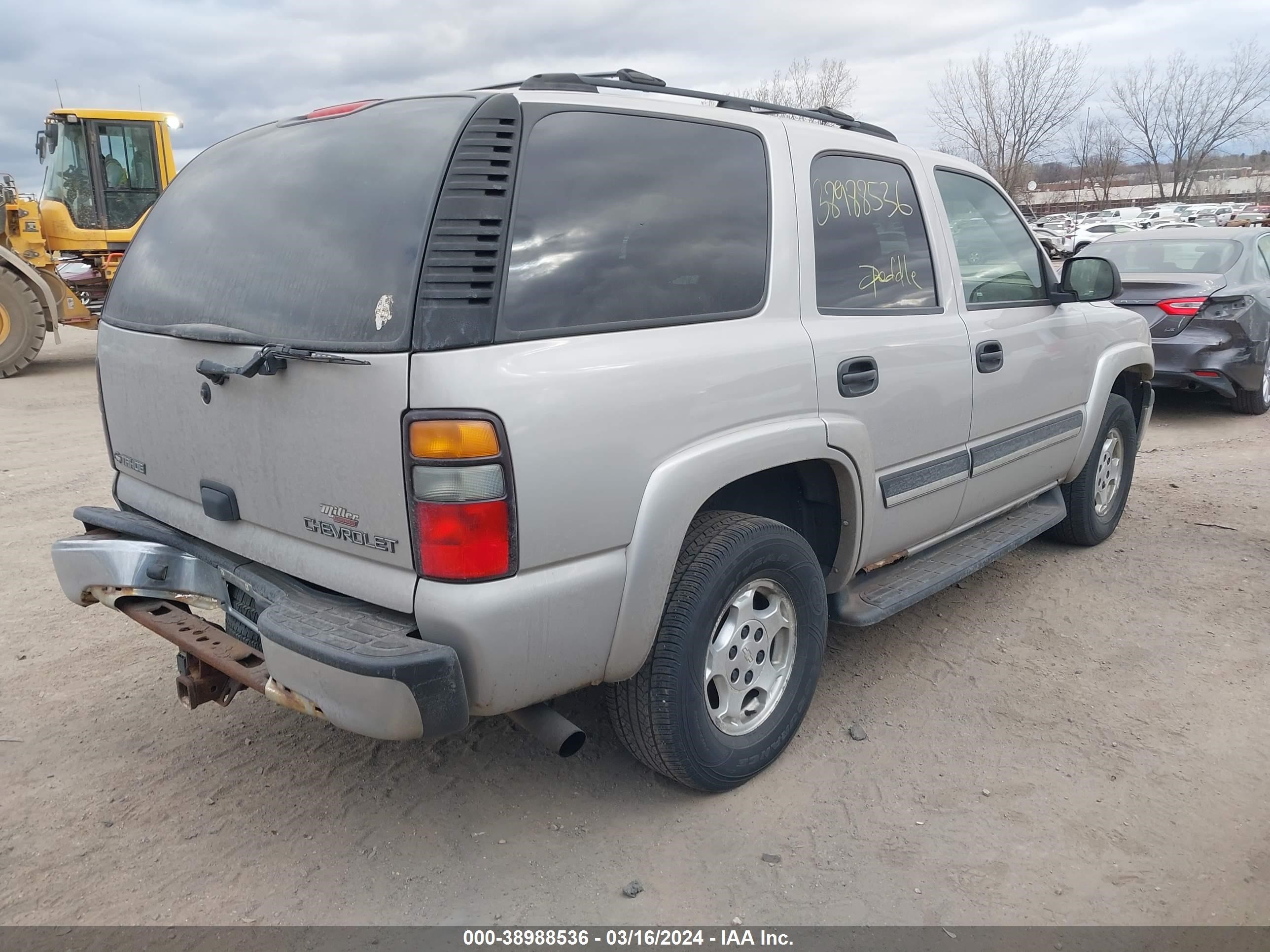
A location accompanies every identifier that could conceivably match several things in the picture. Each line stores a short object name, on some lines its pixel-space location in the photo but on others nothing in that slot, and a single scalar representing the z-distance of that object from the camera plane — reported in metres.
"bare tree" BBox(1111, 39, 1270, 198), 39.91
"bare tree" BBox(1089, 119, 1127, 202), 49.69
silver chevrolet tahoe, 2.25
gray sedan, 7.84
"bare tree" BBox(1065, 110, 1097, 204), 49.00
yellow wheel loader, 11.92
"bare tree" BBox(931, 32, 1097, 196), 32.97
